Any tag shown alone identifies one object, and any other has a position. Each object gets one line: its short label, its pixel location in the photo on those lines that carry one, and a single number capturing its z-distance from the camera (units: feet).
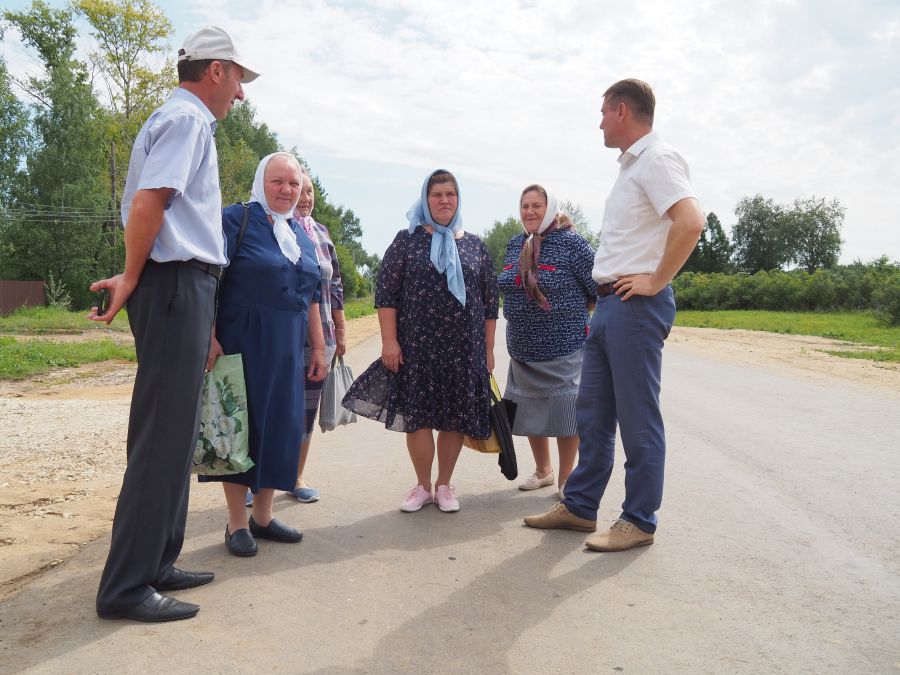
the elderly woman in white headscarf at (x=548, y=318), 16.78
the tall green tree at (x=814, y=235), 253.44
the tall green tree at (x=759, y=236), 255.50
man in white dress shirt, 12.90
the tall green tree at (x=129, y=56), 113.60
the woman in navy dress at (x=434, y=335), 15.51
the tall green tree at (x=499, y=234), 309.03
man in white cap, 9.86
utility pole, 123.75
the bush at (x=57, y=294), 108.68
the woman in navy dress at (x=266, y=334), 12.84
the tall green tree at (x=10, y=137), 117.19
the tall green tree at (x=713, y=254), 248.52
